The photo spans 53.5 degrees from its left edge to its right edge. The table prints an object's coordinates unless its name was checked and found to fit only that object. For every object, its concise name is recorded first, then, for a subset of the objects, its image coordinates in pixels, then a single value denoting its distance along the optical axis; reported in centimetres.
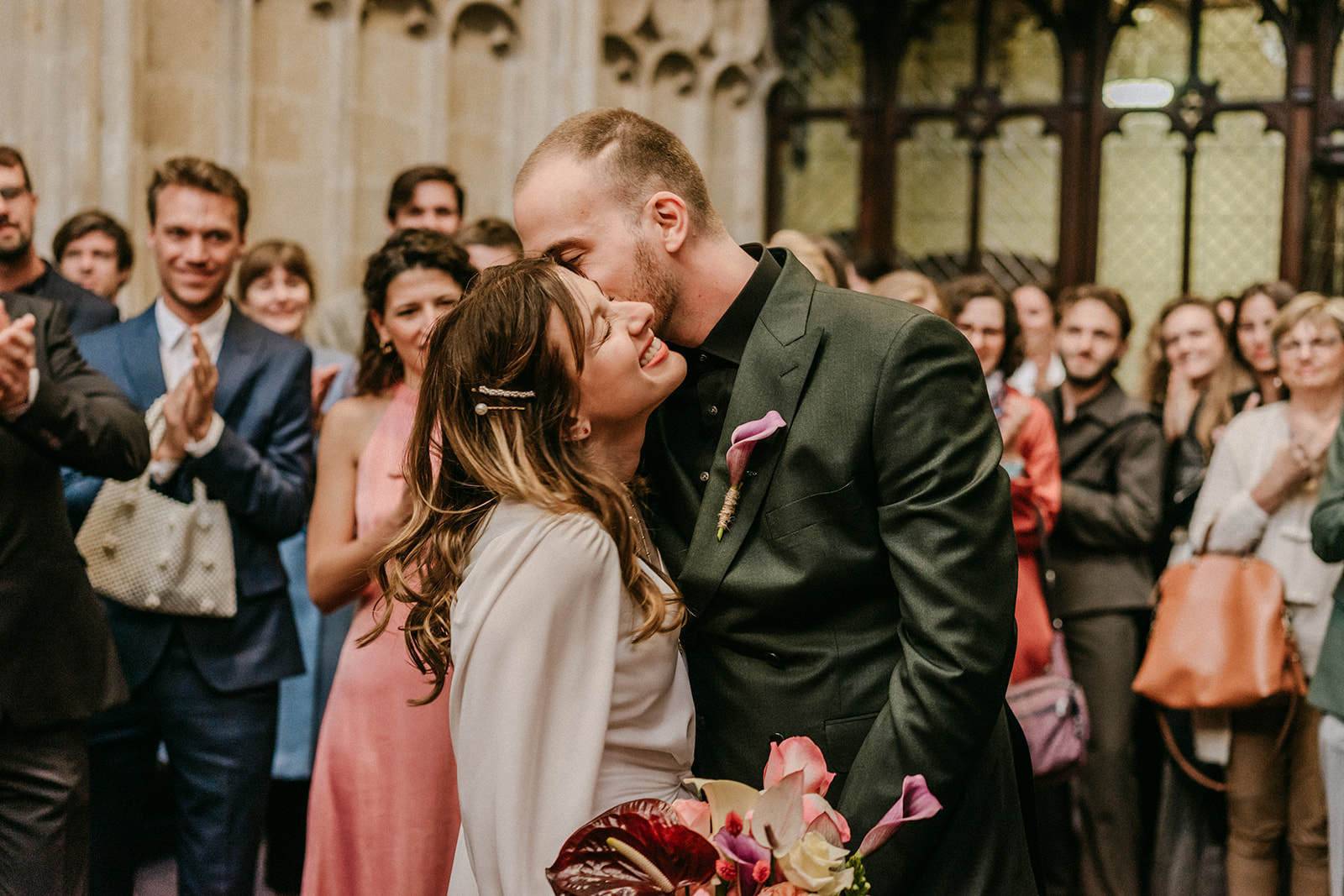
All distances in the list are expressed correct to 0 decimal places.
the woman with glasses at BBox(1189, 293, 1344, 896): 407
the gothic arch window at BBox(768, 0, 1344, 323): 709
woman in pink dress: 284
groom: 188
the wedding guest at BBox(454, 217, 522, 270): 411
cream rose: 122
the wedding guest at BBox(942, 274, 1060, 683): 405
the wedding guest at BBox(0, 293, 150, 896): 288
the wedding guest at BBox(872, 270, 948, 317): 440
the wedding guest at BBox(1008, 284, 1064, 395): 586
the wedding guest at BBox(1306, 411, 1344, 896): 358
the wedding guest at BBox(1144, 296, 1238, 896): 448
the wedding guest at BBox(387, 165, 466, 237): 476
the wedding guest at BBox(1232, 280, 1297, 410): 508
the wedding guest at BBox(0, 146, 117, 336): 388
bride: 174
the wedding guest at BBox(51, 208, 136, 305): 470
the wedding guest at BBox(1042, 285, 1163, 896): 446
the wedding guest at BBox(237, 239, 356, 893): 460
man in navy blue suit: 331
